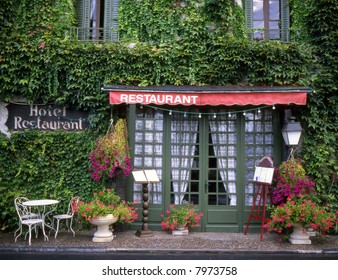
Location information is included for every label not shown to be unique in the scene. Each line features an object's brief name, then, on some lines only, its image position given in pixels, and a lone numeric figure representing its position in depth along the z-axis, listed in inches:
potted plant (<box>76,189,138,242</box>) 341.4
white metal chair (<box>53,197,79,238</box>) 360.2
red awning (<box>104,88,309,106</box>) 371.9
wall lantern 372.8
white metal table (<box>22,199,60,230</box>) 346.0
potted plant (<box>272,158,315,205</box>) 353.1
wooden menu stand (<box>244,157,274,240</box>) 352.7
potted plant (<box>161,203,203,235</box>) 371.6
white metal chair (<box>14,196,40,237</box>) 353.1
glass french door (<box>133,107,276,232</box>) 399.9
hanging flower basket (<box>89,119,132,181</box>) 366.9
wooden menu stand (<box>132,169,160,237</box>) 363.9
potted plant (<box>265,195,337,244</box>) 330.6
